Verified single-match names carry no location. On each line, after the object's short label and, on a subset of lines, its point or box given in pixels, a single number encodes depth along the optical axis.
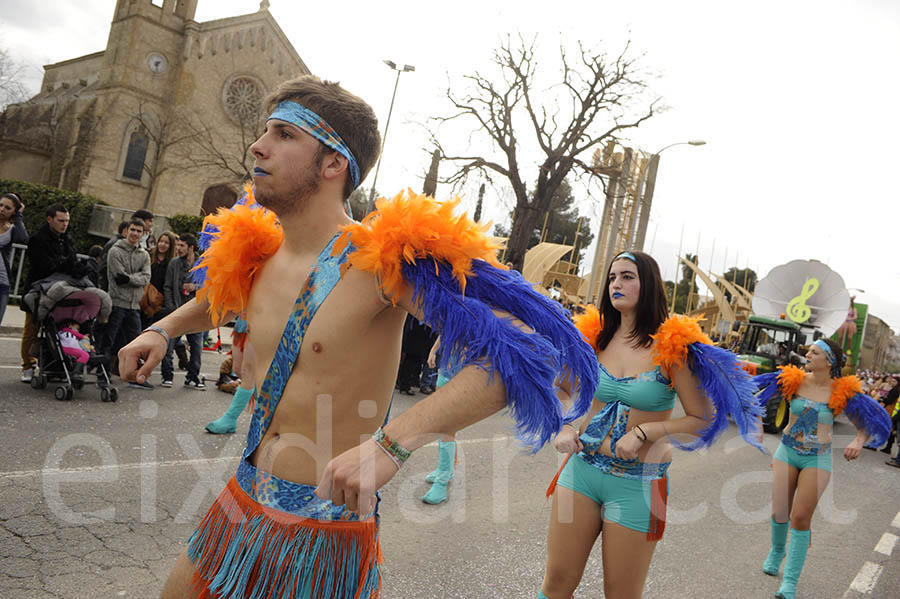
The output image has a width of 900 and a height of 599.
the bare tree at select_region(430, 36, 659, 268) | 22.75
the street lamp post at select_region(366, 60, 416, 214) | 23.23
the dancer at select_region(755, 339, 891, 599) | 4.67
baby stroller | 6.39
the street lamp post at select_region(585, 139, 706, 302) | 24.19
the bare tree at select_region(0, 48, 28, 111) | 25.06
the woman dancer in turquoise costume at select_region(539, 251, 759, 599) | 2.76
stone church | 28.14
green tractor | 15.27
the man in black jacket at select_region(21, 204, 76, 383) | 6.66
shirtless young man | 1.69
